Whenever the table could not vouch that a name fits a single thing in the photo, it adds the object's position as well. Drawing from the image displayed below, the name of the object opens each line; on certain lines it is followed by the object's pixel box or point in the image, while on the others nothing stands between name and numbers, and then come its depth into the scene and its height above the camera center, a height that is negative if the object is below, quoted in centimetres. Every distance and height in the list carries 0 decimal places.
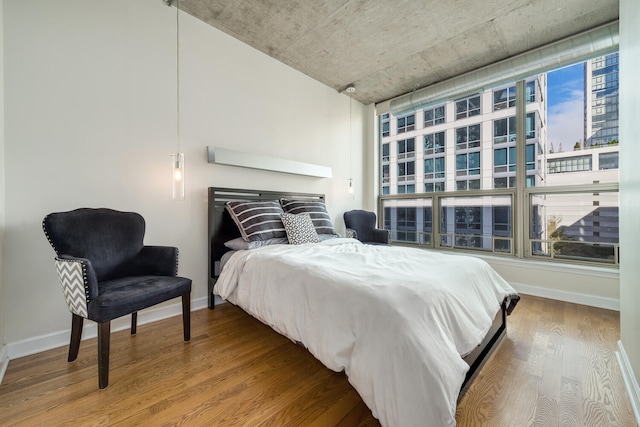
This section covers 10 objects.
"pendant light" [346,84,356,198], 402 +90
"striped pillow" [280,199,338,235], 304 +4
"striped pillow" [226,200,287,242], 254 -5
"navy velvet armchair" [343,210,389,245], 382 -21
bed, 101 -53
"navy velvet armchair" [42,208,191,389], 147 -38
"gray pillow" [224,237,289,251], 244 -28
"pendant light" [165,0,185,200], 247 +73
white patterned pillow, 260 -16
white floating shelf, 271 +63
